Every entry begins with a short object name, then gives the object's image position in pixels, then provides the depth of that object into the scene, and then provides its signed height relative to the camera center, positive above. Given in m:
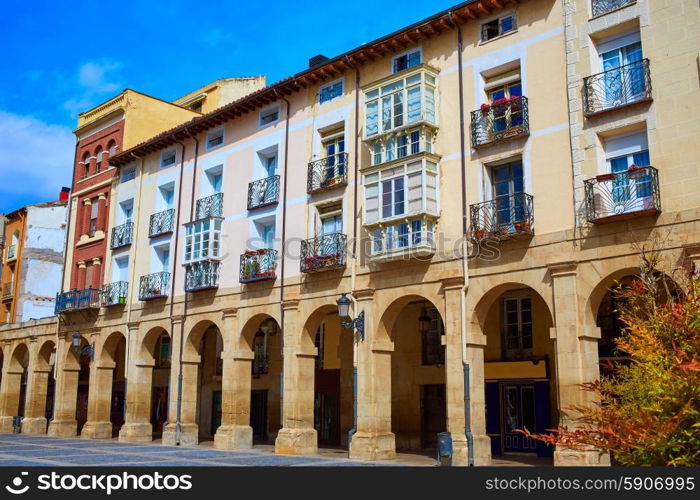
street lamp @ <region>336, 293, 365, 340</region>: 20.70 +2.57
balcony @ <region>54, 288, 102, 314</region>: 32.81 +4.67
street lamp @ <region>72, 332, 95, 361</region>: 32.19 +2.54
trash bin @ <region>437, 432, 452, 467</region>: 17.67 -0.92
